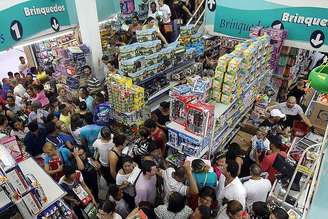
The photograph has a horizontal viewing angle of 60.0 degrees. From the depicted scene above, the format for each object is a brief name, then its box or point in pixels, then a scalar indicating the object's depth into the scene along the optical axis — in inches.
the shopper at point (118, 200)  155.1
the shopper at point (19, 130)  231.5
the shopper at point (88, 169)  182.1
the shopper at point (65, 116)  229.1
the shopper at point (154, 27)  290.7
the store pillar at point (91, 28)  283.0
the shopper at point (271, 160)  186.7
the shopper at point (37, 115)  237.9
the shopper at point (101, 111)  245.8
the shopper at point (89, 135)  214.4
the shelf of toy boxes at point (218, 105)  193.2
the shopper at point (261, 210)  144.6
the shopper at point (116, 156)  186.5
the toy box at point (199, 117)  185.2
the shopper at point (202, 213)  137.6
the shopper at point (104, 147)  194.5
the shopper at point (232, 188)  157.0
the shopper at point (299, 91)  299.0
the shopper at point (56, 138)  199.8
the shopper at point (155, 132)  212.3
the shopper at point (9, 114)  253.4
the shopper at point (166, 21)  349.8
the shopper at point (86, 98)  255.3
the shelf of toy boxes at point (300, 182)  134.6
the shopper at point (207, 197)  148.7
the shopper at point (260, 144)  204.4
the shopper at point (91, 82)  294.7
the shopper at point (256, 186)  162.4
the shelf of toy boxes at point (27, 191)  117.7
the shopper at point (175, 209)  142.2
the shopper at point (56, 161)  182.4
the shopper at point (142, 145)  195.6
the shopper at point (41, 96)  288.4
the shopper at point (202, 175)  164.6
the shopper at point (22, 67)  380.5
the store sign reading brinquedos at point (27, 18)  273.1
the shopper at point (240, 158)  193.6
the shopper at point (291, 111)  247.0
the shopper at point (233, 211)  137.8
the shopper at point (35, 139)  209.3
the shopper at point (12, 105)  279.6
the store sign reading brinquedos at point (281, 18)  286.7
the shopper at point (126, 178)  167.2
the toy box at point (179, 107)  196.4
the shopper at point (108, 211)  136.3
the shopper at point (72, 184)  160.6
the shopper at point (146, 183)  161.2
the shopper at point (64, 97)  279.2
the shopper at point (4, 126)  209.5
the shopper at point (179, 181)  158.9
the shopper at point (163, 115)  233.9
